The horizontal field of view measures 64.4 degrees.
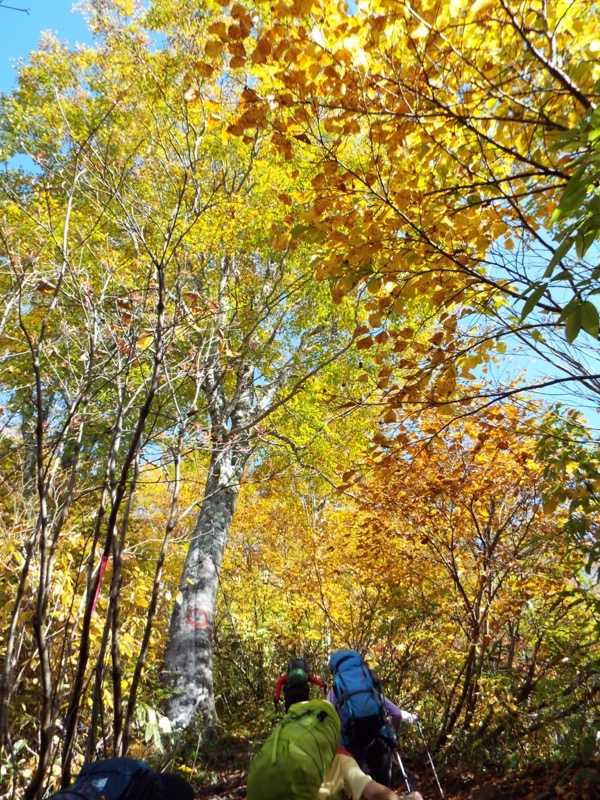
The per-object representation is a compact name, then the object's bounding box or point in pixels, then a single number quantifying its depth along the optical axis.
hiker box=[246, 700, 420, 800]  1.67
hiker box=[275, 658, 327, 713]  4.23
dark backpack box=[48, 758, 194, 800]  1.44
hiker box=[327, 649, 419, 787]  3.23
